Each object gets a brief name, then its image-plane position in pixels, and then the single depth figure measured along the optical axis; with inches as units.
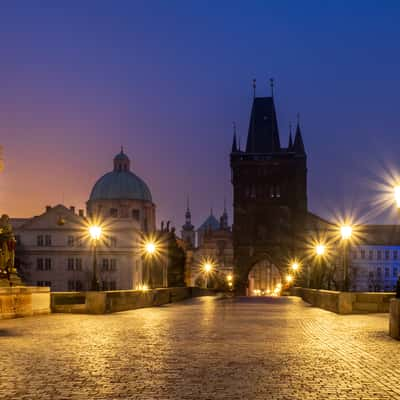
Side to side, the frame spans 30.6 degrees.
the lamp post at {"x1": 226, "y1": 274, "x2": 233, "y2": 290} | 4252.5
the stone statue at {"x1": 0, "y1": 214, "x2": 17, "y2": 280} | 916.3
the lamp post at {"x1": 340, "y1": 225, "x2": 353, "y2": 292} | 1140.5
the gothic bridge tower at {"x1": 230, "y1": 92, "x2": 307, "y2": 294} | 4392.2
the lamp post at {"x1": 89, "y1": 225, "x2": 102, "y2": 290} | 1135.6
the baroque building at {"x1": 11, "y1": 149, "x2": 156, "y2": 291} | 3703.2
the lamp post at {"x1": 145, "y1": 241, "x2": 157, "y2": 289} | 1585.9
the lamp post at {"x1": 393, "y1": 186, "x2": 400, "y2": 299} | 721.0
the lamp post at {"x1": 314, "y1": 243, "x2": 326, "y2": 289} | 1973.5
